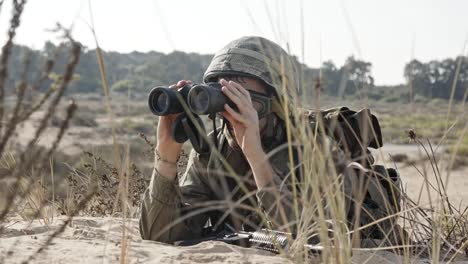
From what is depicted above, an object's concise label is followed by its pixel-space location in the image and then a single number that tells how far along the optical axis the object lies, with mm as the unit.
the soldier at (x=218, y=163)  6096
